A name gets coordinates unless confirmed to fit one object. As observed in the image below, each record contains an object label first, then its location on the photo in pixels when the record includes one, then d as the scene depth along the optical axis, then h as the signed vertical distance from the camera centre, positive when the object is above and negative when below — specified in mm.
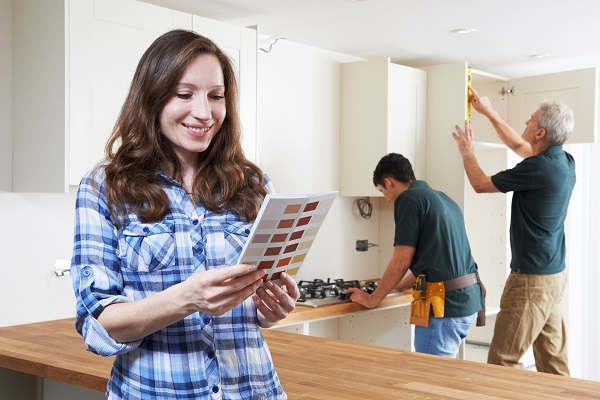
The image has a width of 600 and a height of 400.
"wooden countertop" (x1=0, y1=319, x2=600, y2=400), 1938 -563
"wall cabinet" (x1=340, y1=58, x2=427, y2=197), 4672 +367
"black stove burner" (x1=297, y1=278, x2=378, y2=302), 4078 -634
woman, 1335 -125
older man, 3908 -312
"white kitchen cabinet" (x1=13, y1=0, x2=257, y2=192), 2979 +392
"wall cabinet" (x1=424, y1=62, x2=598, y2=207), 4695 +483
